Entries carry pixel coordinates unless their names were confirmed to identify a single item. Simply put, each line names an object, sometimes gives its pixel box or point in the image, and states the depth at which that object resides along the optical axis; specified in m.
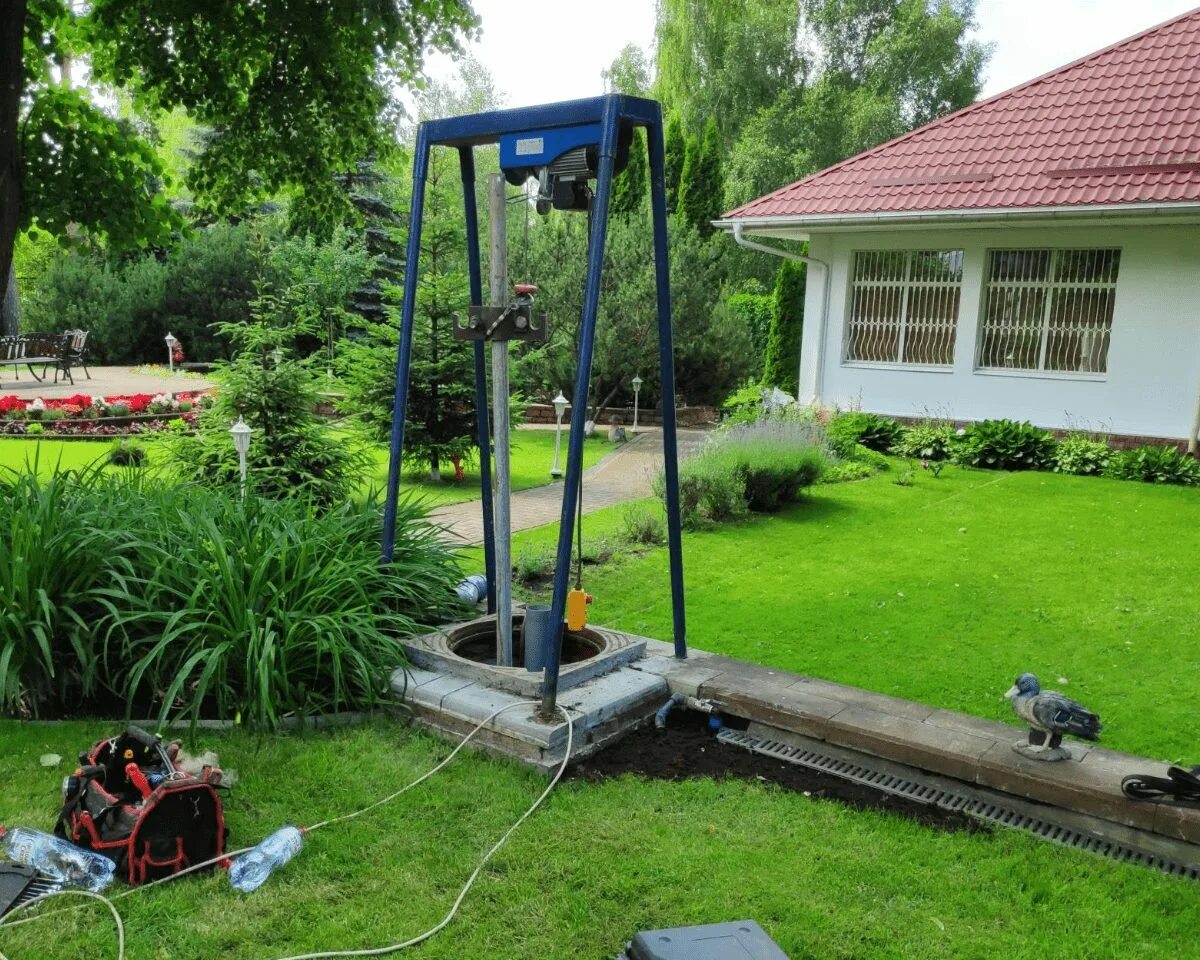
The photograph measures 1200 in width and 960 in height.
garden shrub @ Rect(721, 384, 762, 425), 10.95
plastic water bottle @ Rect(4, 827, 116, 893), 2.82
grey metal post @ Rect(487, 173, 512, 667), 3.96
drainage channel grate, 3.09
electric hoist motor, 3.69
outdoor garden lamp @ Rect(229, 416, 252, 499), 5.89
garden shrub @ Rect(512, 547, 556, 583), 6.44
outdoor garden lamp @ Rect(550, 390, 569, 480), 10.16
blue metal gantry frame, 3.53
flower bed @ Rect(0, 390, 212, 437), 12.50
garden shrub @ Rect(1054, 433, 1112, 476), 10.95
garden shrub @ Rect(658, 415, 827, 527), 8.45
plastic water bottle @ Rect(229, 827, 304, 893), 2.86
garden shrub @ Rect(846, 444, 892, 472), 11.36
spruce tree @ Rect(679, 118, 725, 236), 23.36
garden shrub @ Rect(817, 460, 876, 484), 10.53
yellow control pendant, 4.08
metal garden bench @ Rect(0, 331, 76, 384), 17.84
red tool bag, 2.83
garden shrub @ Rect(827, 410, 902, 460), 12.14
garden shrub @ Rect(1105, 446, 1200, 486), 10.46
